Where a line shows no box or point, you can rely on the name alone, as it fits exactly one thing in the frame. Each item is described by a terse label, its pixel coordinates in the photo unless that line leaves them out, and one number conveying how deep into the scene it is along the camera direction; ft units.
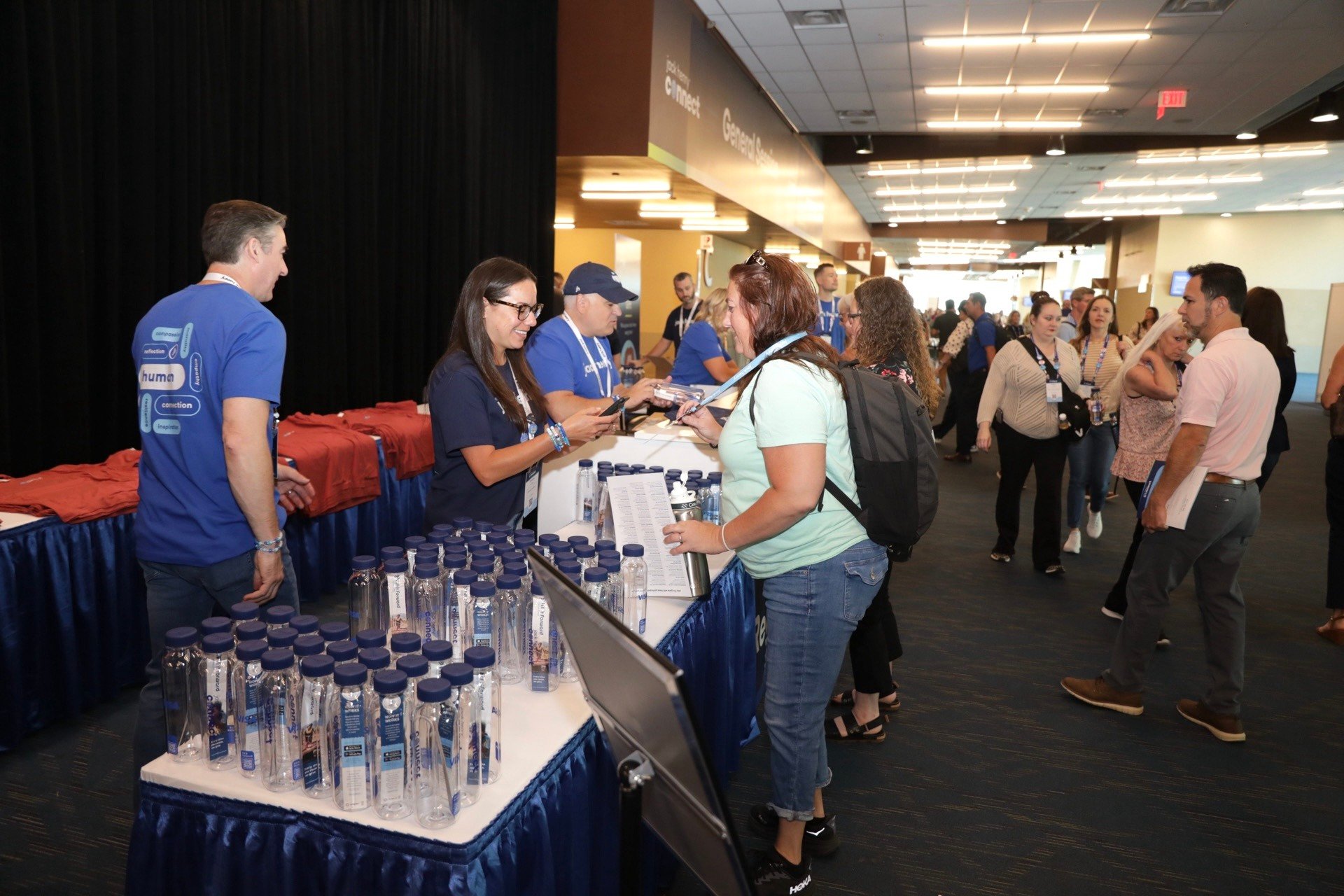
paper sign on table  6.66
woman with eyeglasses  7.41
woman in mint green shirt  5.57
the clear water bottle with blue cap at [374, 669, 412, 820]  3.83
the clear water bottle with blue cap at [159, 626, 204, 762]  4.31
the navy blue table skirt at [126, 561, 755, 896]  3.78
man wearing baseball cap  9.81
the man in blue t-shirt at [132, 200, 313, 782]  6.08
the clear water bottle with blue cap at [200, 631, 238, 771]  4.22
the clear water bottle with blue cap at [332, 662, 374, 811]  3.80
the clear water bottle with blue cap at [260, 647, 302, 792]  4.04
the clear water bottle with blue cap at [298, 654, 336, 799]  3.96
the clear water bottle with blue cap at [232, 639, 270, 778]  4.09
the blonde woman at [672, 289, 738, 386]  15.90
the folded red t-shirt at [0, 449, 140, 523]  9.09
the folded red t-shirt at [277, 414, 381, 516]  12.36
